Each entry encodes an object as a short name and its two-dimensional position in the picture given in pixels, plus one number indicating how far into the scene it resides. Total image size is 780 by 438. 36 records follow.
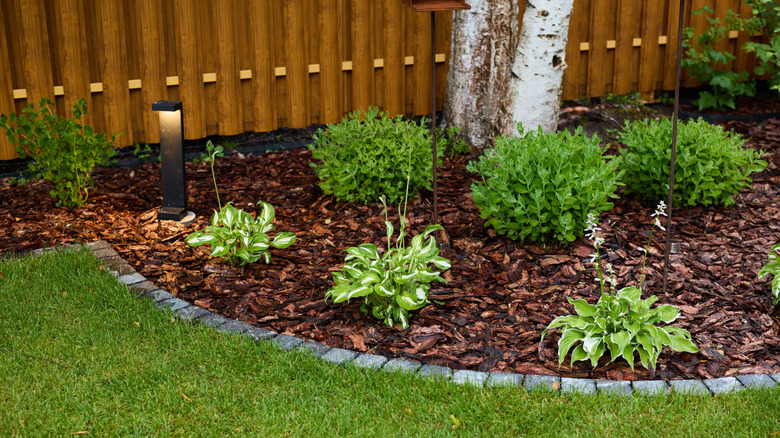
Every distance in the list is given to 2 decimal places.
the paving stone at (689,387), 3.33
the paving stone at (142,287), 4.27
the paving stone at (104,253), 4.72
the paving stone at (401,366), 3.52
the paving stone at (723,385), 3.34
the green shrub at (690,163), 5.09
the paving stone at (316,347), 3.67
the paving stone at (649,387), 3.34
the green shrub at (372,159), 5.20
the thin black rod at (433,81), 4.27
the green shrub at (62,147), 5.25
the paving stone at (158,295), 4.18
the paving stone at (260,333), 3.79
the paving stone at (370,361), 3.55
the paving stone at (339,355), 3.60
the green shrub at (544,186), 4.45
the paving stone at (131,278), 4.39
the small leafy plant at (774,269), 3.97
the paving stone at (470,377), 3.41
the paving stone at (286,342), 3.72
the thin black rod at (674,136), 3.91
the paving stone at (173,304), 4.09
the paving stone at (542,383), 3.37
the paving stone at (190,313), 3.99
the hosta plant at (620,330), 3.50
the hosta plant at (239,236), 4.49
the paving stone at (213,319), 3.92
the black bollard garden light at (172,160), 5.23
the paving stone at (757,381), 3.37
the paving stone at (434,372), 3.47
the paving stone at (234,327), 3.85
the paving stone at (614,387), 3.34
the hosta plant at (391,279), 3.84
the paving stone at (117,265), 4.53
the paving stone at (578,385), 3.36
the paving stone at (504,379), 3.40
